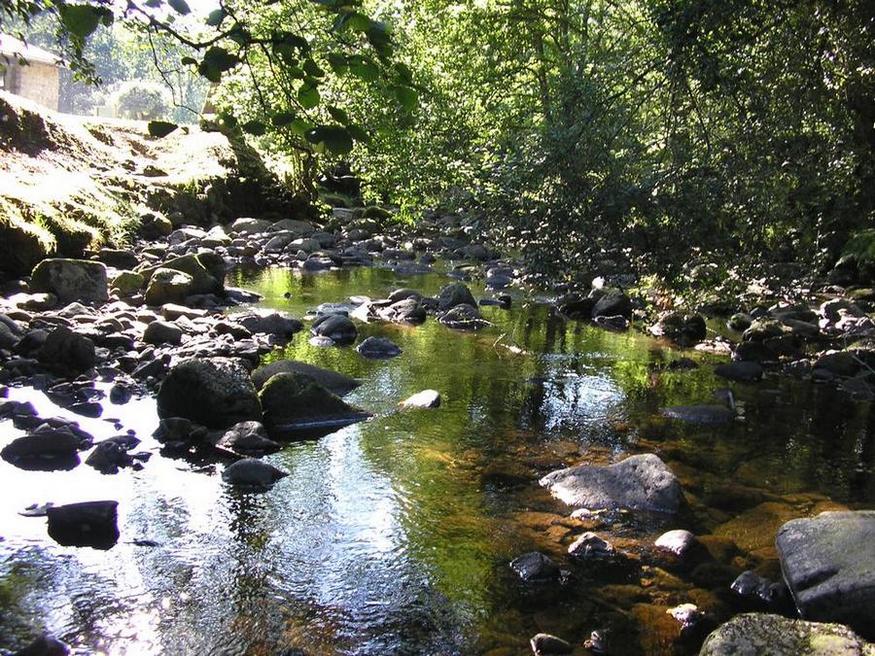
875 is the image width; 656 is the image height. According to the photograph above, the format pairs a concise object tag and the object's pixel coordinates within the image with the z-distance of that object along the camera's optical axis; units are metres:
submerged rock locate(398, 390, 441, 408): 8.41
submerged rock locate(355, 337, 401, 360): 10.53
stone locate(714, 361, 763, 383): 10.47
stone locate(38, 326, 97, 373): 8.66
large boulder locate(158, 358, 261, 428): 7.32
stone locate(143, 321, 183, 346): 9.99
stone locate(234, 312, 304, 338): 11.25
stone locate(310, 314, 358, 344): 11.38
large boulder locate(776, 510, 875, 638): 4.50
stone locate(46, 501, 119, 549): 5.18
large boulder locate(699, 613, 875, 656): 3.99
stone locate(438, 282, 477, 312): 13.79
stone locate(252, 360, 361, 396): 8.61
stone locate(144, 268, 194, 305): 12.65
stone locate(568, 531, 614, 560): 5.35
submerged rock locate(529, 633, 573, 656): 4.23
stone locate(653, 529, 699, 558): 5.44
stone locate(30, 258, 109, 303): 11.83
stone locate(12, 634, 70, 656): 3.75
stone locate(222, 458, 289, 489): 6.18
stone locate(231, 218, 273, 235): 22.44
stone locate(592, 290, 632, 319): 14.01
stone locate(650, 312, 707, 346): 12.59
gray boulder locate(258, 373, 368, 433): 7.66
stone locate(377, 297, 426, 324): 13.02
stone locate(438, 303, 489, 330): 12.74
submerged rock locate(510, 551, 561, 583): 5.00
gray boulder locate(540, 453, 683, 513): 6.14
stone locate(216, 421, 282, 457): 6.89
